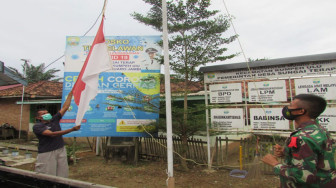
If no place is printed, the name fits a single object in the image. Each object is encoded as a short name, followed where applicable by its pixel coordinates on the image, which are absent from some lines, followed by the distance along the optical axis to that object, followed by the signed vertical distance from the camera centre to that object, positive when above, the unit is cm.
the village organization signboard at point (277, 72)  495 +102
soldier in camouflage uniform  173 -32
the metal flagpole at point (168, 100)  364 +24
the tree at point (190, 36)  588 +214
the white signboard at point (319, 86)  482 +57
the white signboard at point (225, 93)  588 +55
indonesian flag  347 +63
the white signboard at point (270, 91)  532 +53
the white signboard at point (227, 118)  585 -14
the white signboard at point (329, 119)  482 -17
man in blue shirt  361 -52
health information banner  695 +90
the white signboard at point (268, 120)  530 -19
